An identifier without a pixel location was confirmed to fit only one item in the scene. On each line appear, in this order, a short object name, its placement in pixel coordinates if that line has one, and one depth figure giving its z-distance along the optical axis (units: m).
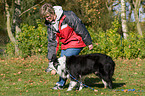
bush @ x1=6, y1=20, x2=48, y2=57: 19.19
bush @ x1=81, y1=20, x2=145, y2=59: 19.92
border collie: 8.21
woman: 7.74
